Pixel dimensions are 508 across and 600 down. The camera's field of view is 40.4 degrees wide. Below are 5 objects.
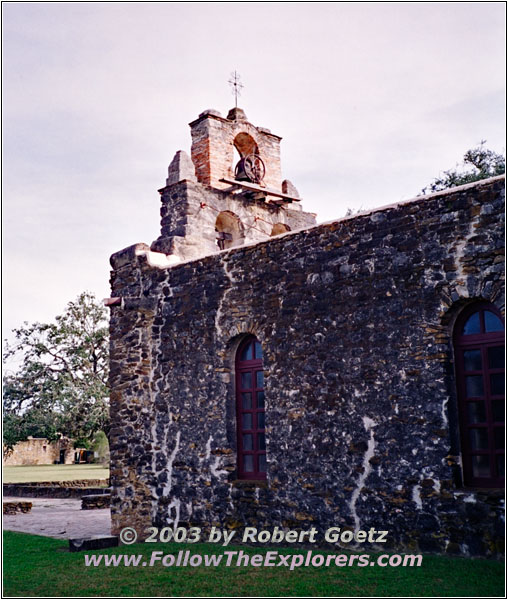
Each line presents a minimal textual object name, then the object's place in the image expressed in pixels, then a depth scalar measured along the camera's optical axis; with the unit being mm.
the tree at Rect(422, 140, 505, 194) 19786
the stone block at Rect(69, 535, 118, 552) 10289
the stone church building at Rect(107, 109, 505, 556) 8102
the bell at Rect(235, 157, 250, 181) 14570
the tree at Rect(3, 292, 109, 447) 27092
